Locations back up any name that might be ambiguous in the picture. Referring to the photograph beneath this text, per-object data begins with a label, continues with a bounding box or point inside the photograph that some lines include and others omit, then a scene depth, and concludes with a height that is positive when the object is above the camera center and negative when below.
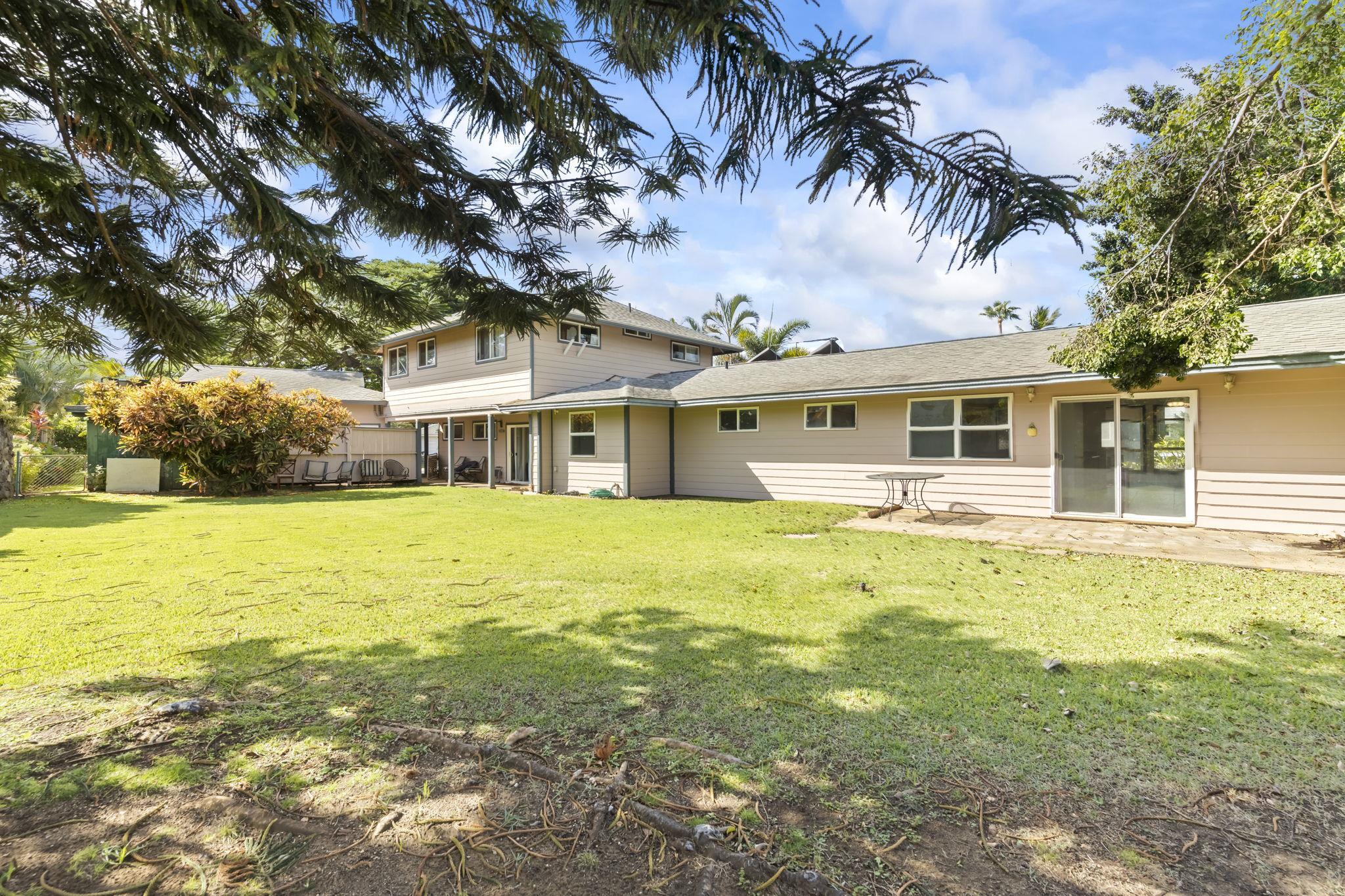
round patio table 11.13 -0.72
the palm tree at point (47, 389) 22.28 +2.77
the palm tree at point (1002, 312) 33.84 +8.35
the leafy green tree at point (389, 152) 1.79 +1.40
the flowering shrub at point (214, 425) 13.80 +0.75
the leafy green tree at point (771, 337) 31.12 +6.41
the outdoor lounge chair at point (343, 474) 18.69 -0.63
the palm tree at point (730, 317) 31.84 +7.68
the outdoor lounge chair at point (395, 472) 19.62 -0.60
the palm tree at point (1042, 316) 31.43 +7.64
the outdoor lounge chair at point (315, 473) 18.38 -0.57
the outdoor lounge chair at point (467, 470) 20.41 -0.55
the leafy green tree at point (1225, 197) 4.88 +2.42
